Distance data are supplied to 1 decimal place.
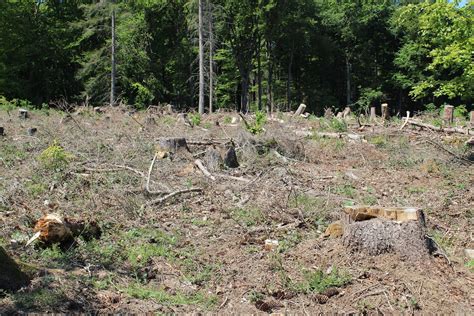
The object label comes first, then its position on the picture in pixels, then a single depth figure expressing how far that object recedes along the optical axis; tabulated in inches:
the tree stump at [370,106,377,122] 613.7
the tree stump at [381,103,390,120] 625.2
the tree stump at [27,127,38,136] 462.0
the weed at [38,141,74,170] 327.3
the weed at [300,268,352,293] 191.8
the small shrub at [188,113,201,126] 595.8
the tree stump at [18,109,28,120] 598.9
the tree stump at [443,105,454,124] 612.9
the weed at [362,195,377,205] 307.9
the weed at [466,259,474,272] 210.5
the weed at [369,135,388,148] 490.9
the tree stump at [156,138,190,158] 392.3
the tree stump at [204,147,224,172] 362.6
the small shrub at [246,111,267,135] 454.6
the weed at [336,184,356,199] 324.5
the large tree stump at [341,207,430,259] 202.5
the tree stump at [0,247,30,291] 160.9
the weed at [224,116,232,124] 655.9
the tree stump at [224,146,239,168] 371.1
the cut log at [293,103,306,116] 697.6
